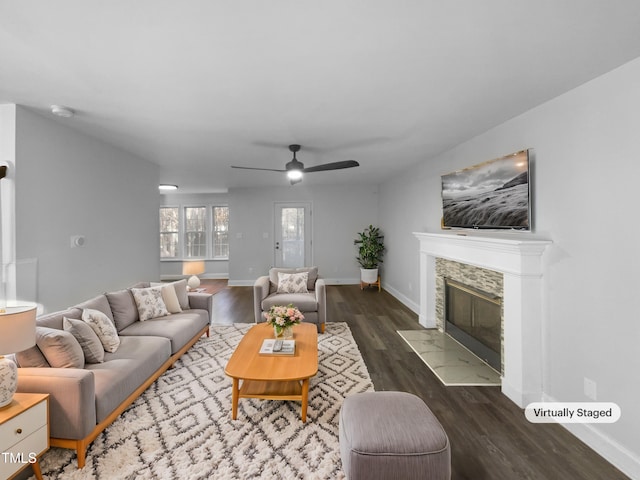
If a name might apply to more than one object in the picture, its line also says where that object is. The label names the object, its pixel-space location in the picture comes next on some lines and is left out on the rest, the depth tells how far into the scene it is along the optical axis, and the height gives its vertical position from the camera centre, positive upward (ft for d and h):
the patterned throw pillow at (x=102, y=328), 8.36 -2.51
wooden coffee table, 7.41 -3.40
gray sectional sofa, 6.04 -3.16
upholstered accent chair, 13.75 -2.68
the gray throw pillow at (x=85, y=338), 7.66 -2.56
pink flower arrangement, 9.61 -2.54
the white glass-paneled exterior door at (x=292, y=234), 25.03 +0.47
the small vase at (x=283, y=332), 9.71 -3.13
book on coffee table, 8.64 -3.26
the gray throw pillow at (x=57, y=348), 6.77 -2.48
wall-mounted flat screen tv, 8.50 +1.48
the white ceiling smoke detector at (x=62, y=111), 8.57 +3.81
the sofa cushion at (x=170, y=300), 12.01 -2.44
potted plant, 22.76 -1.12
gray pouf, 4.84 -3.47
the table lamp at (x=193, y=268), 19.65 -1.88
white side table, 5.07 -3.51
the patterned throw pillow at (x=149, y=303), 11.05 -2.40
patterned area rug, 5.88 -4.55
